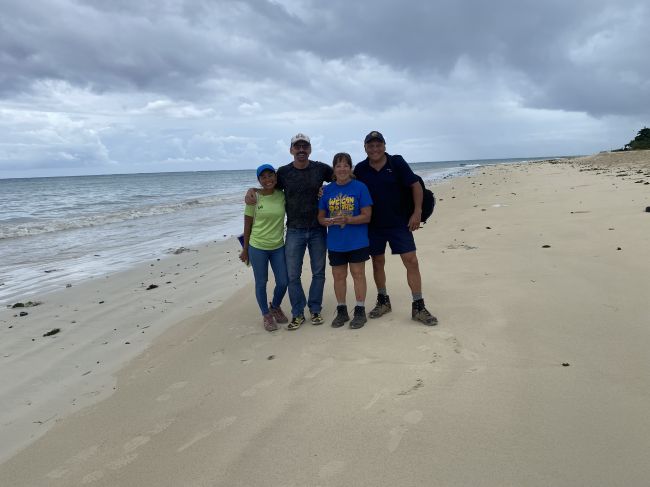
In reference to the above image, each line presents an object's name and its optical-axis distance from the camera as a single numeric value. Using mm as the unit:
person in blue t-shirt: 4418
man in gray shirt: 4680
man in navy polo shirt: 4484
